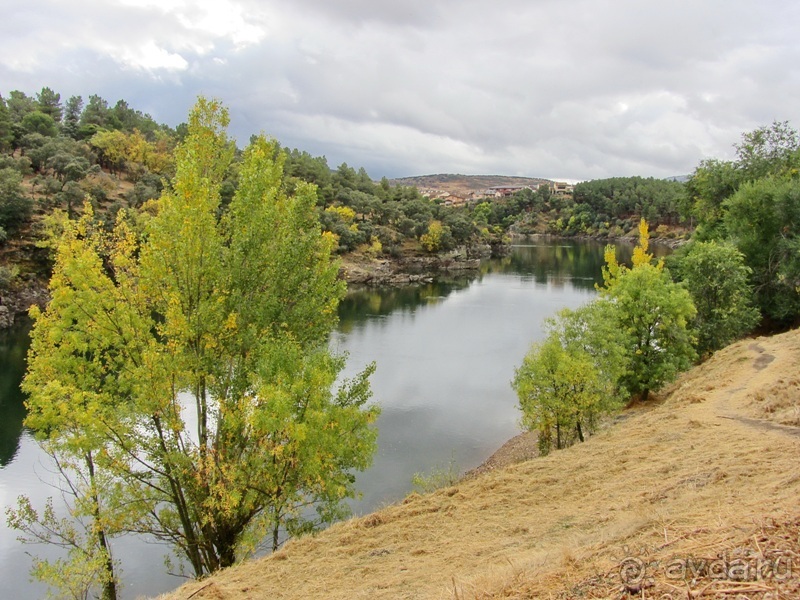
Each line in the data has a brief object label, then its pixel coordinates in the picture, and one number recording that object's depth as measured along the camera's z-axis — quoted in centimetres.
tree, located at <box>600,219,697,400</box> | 2209
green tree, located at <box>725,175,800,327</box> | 2930
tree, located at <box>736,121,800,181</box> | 3753
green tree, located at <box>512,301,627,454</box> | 1666
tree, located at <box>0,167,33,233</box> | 4703
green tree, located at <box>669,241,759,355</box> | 2533
